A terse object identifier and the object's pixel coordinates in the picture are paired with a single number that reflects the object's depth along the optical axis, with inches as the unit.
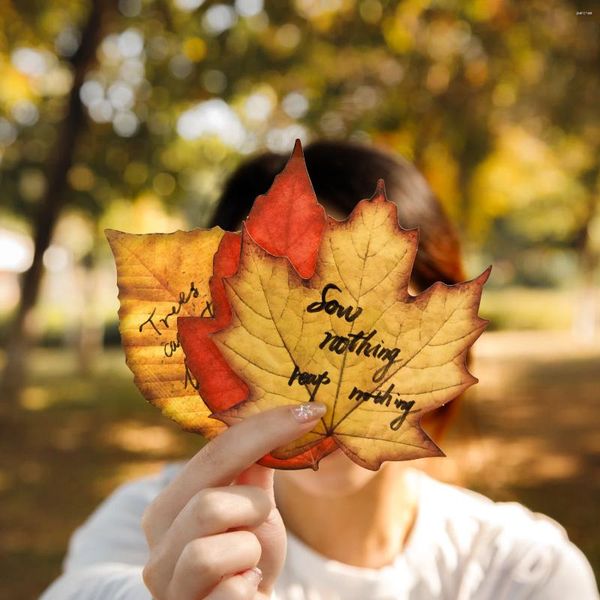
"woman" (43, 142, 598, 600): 60.8
